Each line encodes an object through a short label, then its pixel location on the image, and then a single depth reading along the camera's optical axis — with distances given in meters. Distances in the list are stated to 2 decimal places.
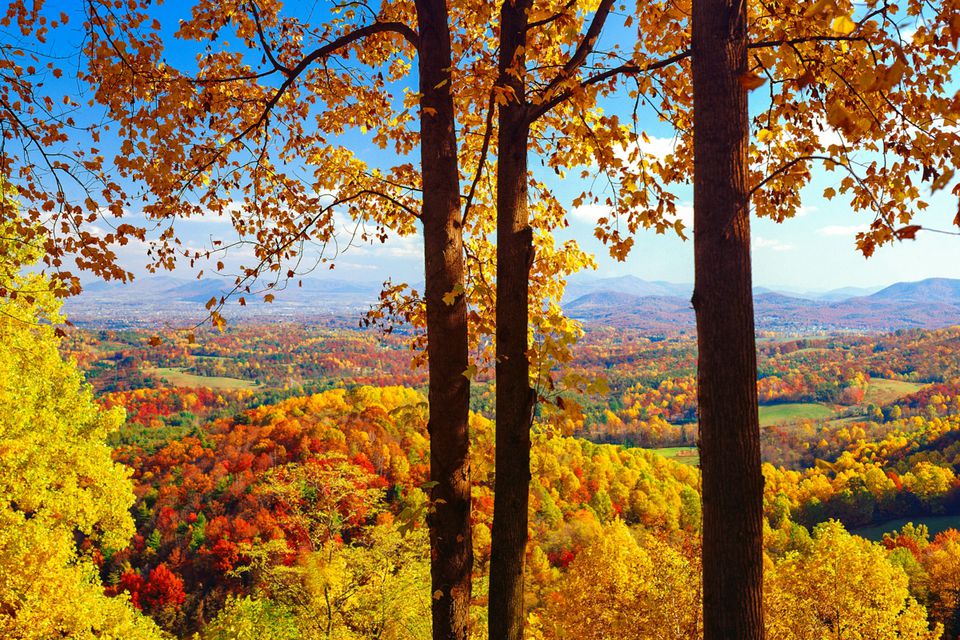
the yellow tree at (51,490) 7.52
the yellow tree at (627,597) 12.21
